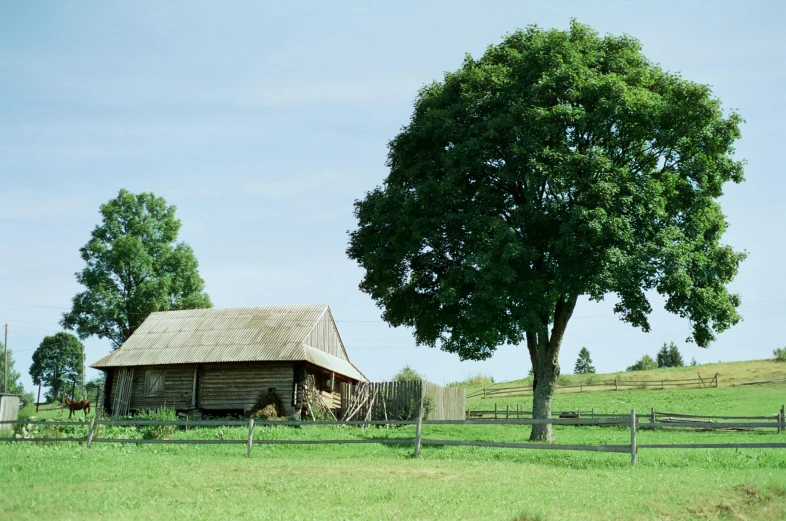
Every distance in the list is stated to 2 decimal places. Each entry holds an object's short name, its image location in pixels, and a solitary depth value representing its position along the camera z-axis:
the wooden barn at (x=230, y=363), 36.97
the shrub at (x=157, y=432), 29.05
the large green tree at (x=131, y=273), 56.00
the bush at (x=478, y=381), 82.05
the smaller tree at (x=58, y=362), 95.06
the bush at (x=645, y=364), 105.06
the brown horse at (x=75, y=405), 50.16
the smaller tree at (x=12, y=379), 96.76
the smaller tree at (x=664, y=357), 115.62
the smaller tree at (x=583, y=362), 115.31
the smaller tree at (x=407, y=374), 64.31
